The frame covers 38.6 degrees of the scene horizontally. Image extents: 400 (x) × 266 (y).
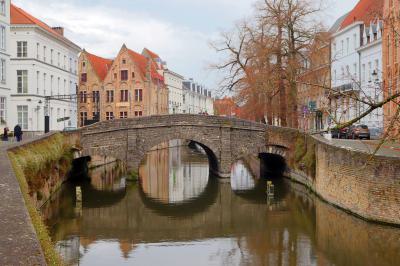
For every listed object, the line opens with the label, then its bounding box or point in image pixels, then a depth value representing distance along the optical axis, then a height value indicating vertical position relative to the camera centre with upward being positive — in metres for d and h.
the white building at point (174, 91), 90.19 +6.89
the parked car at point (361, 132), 34.97 -0.08
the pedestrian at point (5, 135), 32.50 -0.19
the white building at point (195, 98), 108.94 +6.99
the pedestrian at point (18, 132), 31.52 -0.02
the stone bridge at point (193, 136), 33.84 -0.29
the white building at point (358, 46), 40.97 +6.64
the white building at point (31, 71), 44.84 +4.94
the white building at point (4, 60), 39.09 +4.95
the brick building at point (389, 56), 31.91 +4.48
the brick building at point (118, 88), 69.75 +5.31
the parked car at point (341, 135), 37.28 -0.30
